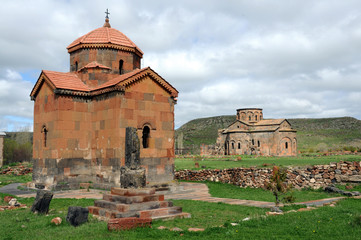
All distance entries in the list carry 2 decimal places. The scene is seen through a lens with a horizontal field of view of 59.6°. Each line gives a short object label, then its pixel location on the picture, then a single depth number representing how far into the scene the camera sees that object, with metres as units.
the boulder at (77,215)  7.48
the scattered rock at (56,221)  7.54
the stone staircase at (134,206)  7.94
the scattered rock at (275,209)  8.45
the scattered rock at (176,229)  6.70
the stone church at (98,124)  14.16
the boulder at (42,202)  8.88
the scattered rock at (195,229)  6.68
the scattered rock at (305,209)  8.54
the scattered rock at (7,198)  11.12
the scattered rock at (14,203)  10.21
